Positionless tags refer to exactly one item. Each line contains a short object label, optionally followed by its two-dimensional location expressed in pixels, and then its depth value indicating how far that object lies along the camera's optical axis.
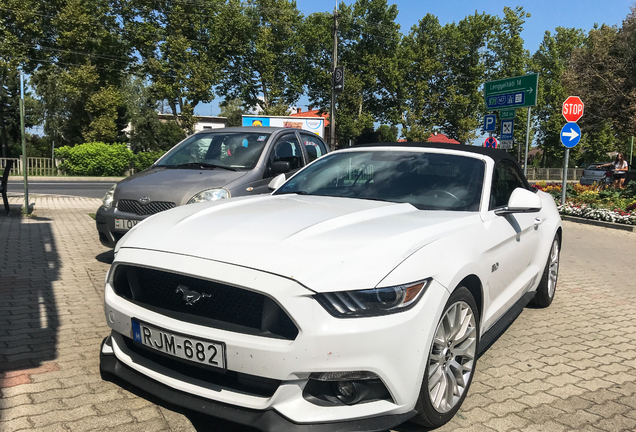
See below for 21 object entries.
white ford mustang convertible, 2.28
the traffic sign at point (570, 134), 14.52
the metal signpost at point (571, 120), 14.55
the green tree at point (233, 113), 73.21
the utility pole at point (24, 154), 9.75
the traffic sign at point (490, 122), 19.32
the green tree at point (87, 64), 36.53
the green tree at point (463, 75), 53.78
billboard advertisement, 30.16
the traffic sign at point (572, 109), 14.85
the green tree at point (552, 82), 58.66
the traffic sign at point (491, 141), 20.31
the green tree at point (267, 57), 45.16
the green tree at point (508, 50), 55.00
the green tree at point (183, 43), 41.88
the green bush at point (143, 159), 32.09
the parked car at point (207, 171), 5.99
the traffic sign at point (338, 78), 26.67
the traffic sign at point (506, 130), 18.16
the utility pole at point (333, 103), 29.51
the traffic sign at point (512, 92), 18.95
